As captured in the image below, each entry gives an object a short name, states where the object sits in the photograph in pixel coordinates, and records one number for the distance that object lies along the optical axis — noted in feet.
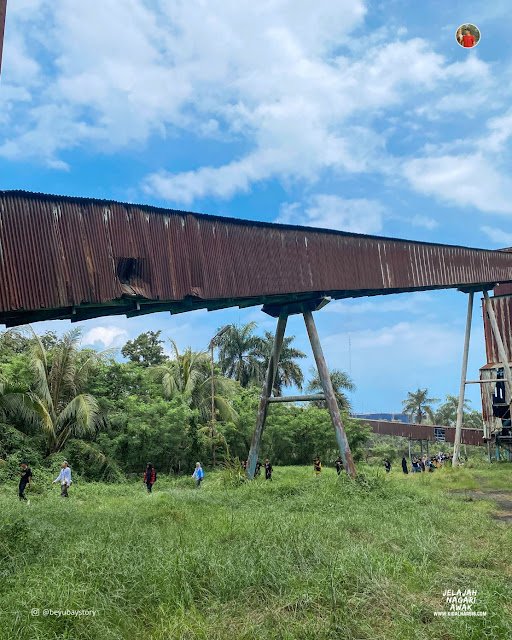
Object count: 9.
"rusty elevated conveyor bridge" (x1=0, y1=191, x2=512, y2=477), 27.91
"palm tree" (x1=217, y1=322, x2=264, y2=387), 119.24
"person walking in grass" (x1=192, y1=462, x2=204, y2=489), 57.77
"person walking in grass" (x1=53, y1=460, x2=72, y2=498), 50.26
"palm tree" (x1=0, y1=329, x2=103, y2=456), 64.49
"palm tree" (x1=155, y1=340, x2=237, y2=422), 87.86
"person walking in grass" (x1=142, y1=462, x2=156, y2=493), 54.19
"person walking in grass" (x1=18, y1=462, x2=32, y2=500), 47.33
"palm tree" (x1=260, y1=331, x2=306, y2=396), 120.26
